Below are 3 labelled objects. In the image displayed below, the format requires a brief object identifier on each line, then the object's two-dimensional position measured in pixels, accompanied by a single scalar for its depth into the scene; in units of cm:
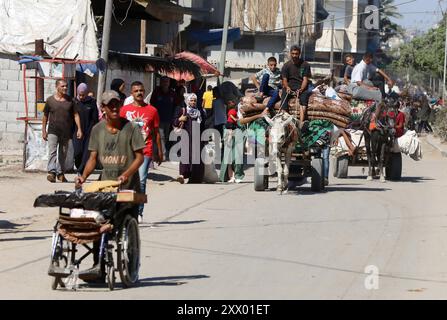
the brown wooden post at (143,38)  3456
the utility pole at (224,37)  3841
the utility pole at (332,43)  8156
